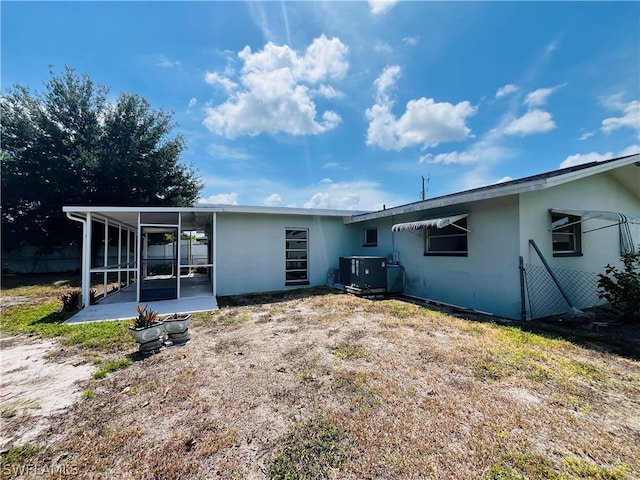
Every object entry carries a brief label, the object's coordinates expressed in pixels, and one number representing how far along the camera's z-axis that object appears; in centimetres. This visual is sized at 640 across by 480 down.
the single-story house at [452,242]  576
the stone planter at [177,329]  438
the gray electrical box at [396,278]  870
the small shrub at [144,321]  413
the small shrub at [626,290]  529
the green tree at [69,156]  1403
